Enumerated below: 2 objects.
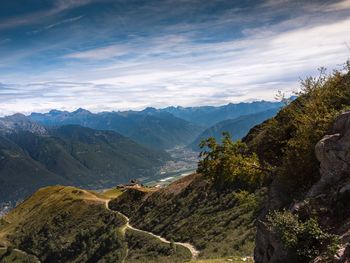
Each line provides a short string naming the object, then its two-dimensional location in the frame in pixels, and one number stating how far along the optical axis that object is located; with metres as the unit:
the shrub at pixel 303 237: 18.95
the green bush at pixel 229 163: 31.52
